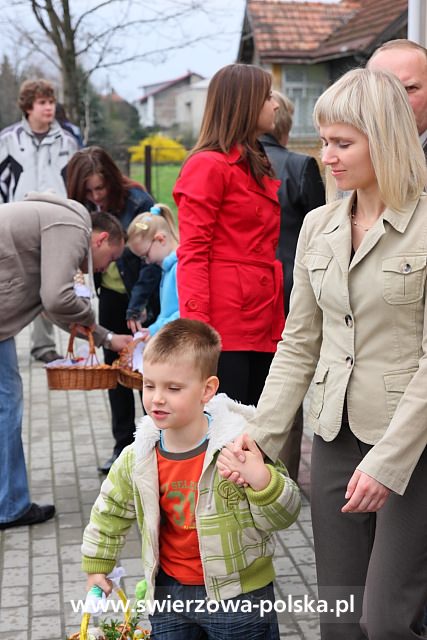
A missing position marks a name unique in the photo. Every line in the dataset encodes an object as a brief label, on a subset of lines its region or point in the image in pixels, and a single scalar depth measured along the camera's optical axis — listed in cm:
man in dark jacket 517
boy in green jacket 300
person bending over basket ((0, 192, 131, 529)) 500
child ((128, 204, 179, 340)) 527
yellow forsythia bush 1725
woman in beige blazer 264
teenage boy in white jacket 888
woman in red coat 432
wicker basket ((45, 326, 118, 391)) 544
